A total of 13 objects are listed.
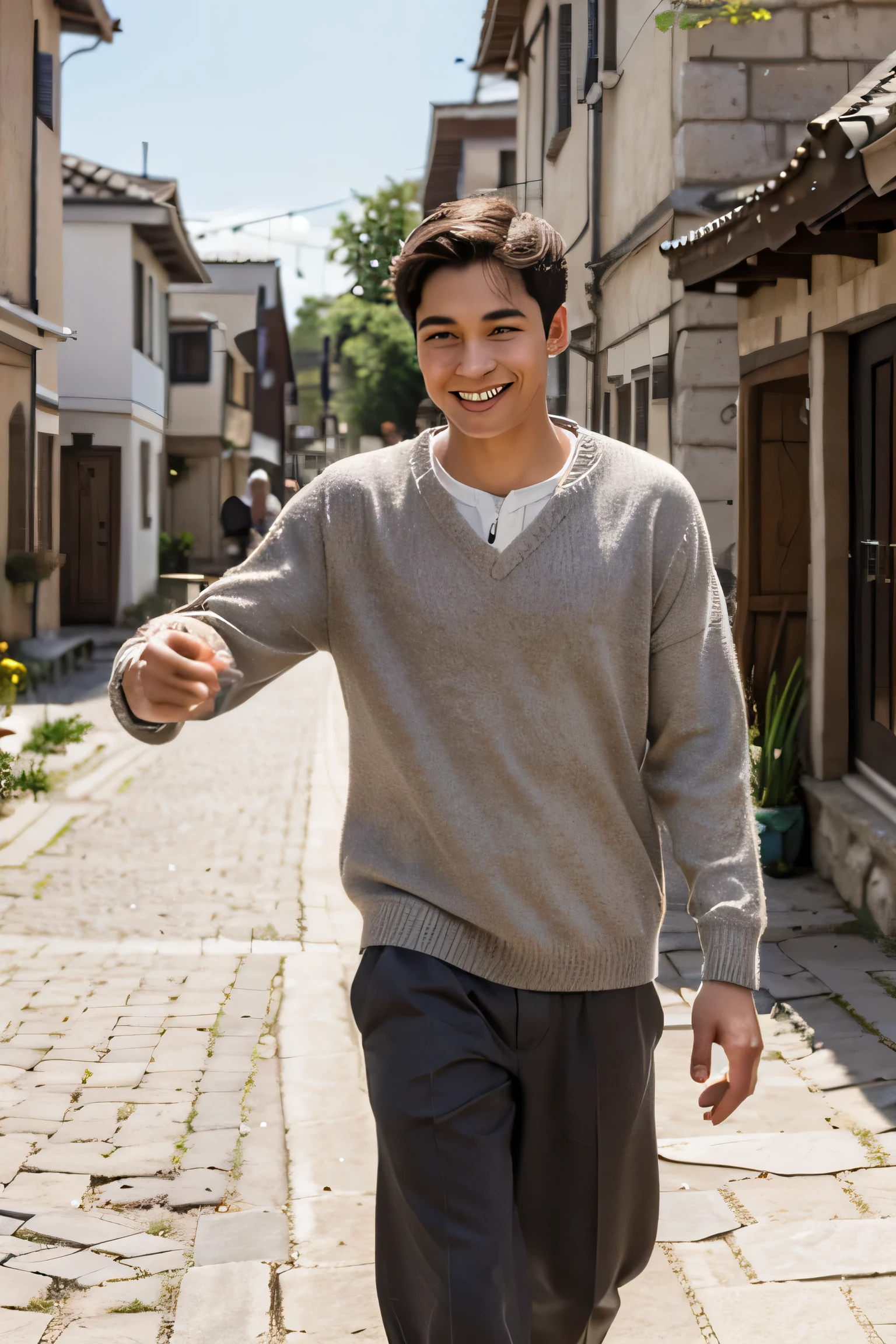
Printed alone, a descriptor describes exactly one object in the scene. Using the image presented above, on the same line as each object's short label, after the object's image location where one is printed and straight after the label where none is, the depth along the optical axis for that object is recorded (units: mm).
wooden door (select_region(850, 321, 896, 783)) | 6965
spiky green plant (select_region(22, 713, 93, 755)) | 11641
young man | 2227
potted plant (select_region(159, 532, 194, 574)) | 14438
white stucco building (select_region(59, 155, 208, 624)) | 16406
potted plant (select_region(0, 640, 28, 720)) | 10539
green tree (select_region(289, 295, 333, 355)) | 52531
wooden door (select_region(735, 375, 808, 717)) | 8867
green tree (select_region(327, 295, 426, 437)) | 41625
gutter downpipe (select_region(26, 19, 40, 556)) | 10758
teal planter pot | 7336
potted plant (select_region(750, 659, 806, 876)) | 7359
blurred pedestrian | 16656
